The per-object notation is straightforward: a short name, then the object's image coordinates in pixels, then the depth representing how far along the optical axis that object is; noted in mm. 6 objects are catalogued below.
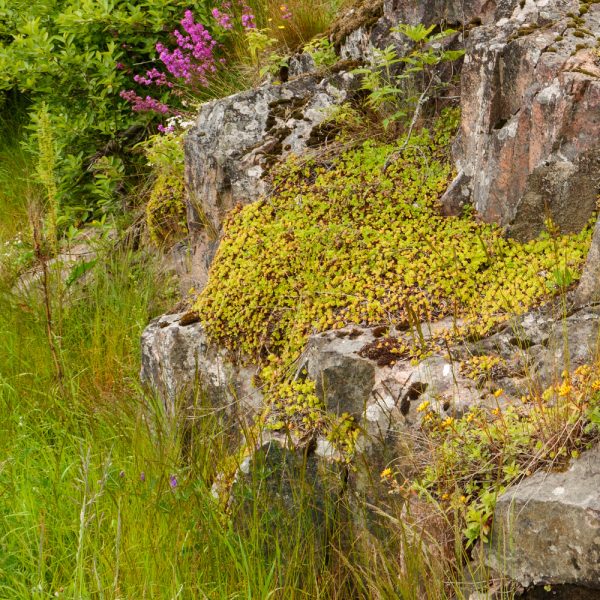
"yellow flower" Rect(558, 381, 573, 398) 2375
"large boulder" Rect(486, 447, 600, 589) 2238
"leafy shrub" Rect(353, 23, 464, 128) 4352
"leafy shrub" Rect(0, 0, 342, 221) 6535
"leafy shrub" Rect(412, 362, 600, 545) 2438
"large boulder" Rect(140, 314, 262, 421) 4004
